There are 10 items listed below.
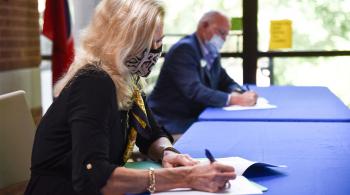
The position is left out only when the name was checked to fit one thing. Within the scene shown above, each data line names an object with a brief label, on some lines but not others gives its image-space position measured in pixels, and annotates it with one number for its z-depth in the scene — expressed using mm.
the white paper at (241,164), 2456
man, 4301
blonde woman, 2275
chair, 2727
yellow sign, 5505
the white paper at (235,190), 2269
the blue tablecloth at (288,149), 2369
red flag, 4647
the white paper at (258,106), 3927
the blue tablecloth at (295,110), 3569
